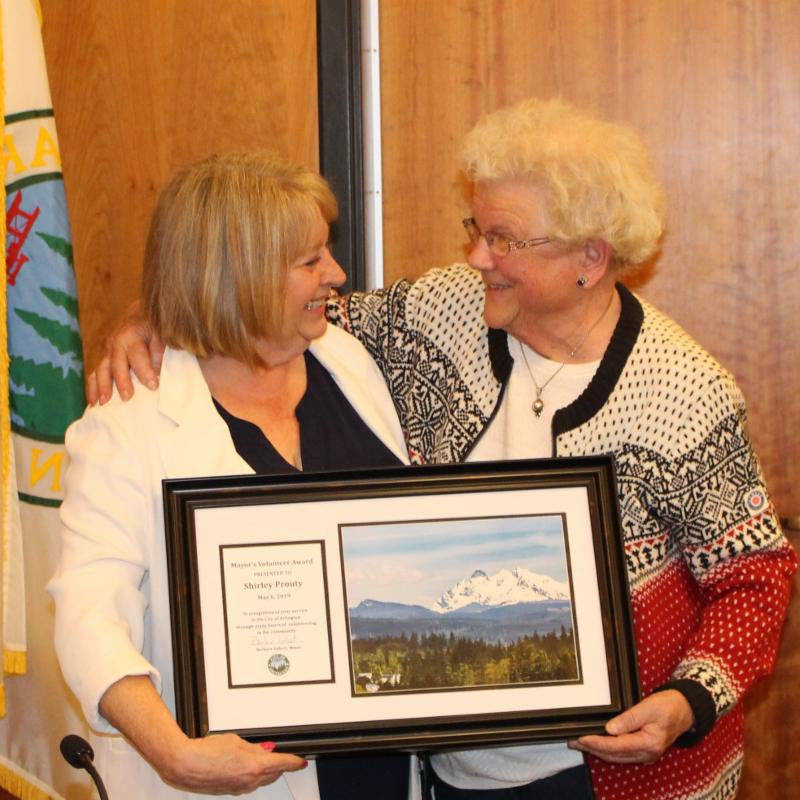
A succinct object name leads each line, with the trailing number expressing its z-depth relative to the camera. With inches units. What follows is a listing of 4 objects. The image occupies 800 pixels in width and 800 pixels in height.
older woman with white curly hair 94.2
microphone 82.1
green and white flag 112.4
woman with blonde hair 86.6
